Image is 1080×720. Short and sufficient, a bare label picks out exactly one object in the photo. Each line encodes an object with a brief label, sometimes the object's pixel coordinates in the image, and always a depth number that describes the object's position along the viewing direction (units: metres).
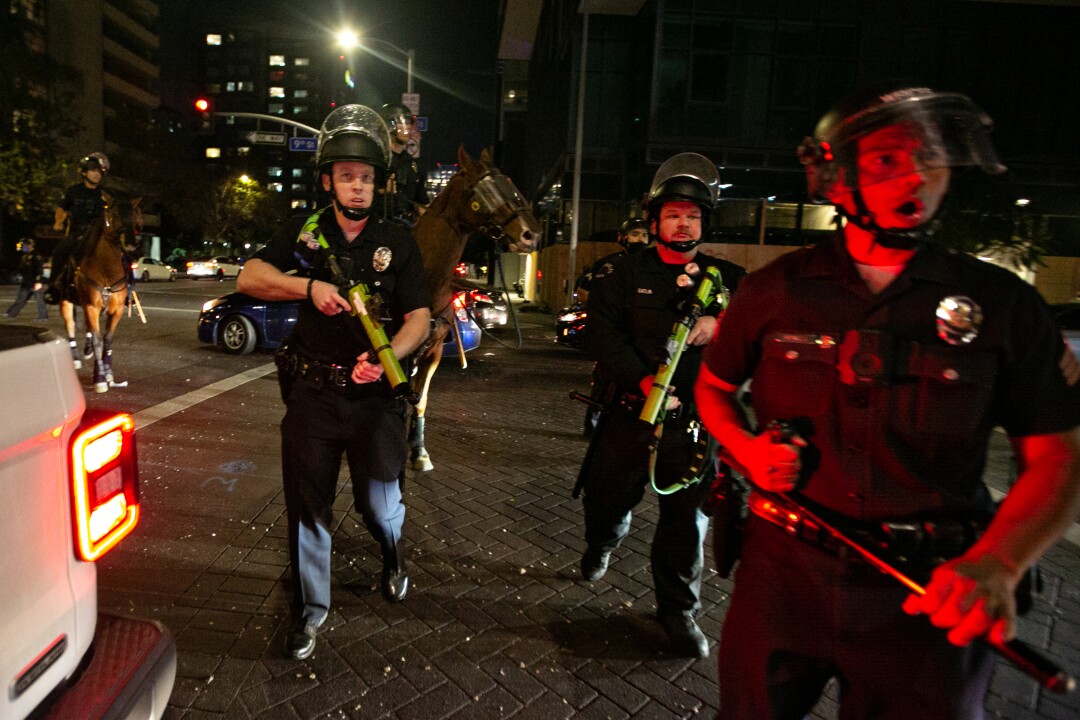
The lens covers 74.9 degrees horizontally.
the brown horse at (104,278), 8.69
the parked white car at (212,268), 46.72
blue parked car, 11.98
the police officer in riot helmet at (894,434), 1.46
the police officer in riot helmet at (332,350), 3.06
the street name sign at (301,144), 16.64
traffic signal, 17.83
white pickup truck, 1.42
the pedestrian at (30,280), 15.07
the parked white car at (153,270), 40.09
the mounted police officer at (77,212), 8.45
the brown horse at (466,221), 5.19
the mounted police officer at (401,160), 7.11
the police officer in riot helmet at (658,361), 3.29
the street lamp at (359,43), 19.68
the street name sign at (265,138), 18.20
